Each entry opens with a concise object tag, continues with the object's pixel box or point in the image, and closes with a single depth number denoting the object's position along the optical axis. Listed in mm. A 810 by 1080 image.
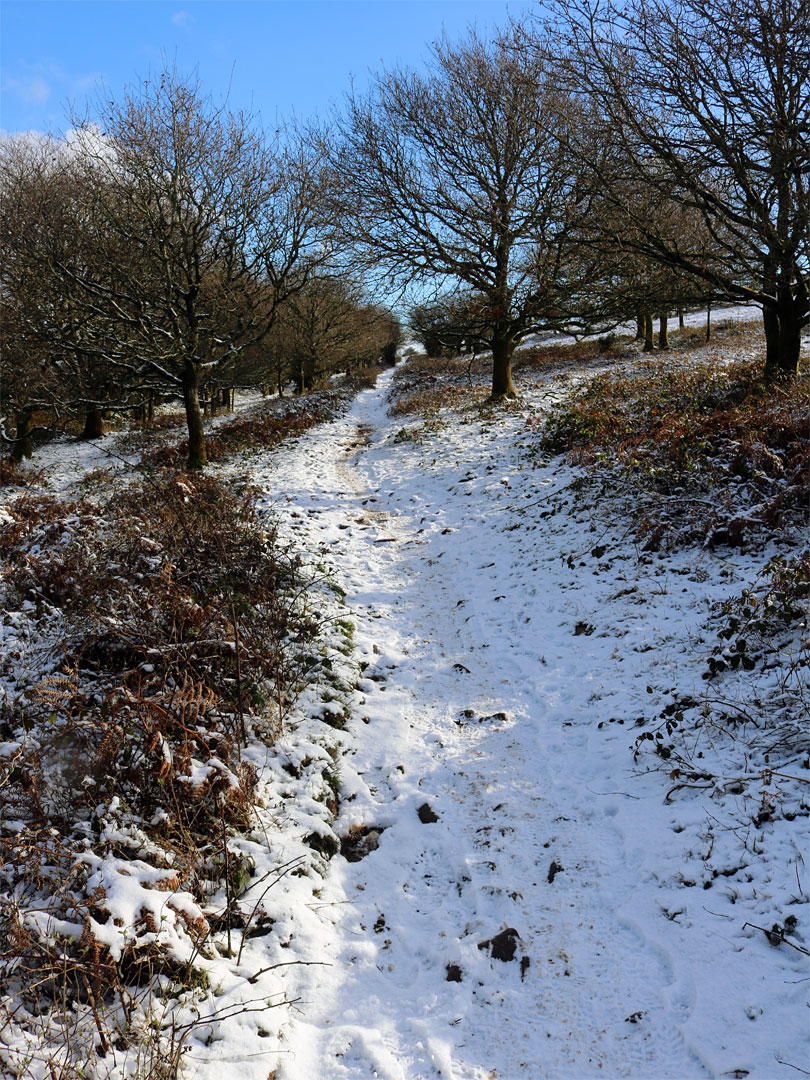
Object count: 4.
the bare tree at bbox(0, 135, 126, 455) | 12328
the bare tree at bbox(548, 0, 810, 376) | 7129
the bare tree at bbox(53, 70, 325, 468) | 12266
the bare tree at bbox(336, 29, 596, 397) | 13719
